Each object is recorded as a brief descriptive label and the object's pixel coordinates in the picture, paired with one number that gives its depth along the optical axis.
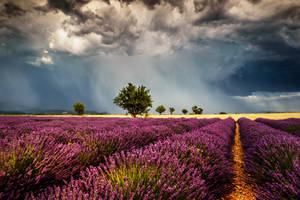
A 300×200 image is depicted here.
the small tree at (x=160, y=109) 69.62
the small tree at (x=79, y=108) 51.09
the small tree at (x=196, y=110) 83.25
